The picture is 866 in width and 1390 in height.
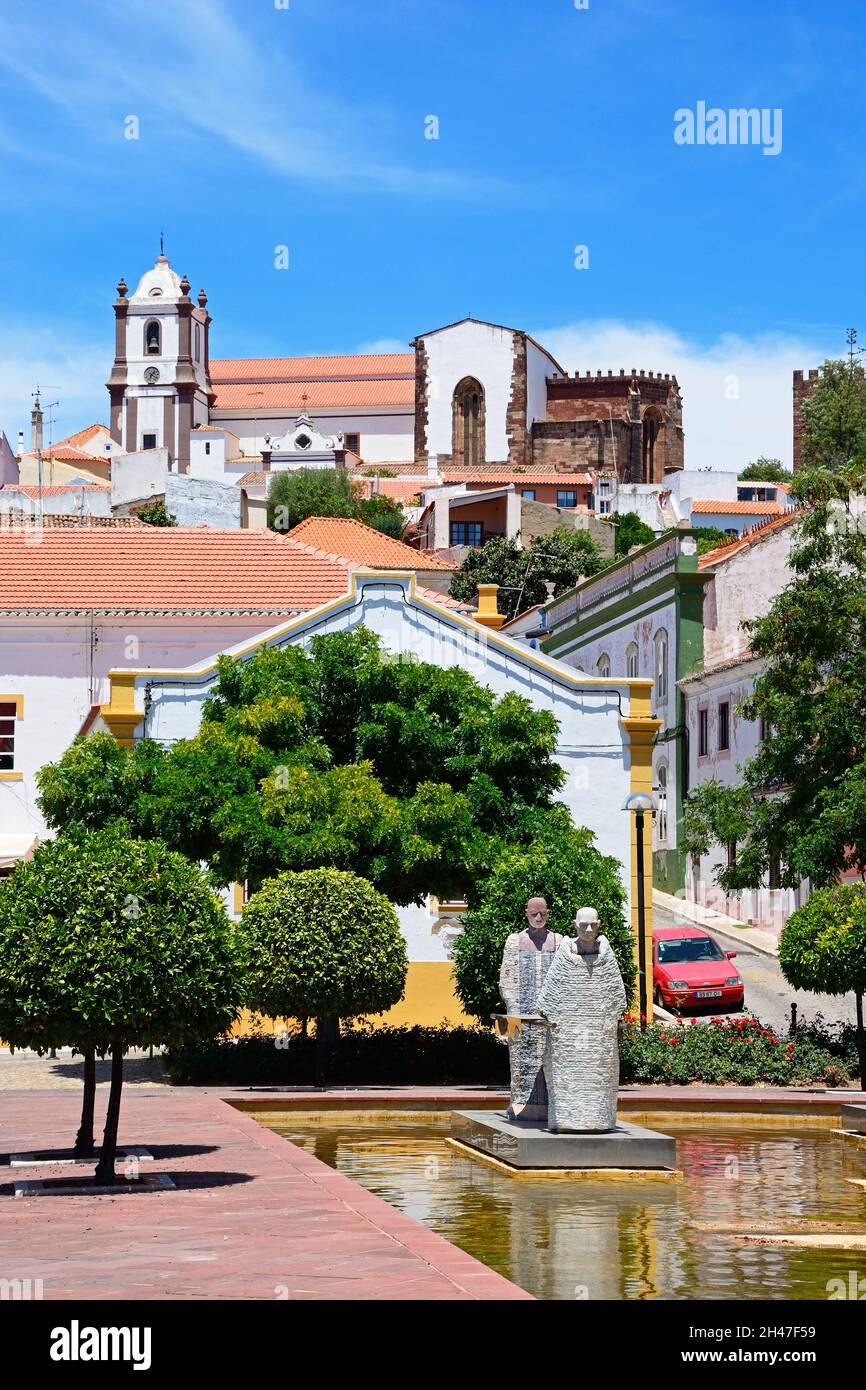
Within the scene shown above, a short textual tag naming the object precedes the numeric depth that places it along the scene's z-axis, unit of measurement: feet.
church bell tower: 473.26
